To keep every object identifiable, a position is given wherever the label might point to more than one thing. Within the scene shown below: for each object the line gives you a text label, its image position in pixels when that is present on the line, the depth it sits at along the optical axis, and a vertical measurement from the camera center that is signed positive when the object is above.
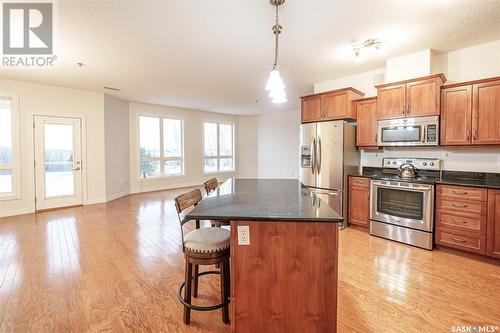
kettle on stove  3.55 -0.18
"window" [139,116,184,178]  7.46 +0.41
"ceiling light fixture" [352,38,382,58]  3.10 +1.52
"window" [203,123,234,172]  9.22 +0.49
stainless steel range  3.17 -0.60
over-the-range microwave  3.27 +0.40
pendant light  2.21 +0.70
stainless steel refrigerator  3.99 +0.02
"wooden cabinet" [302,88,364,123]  4.09 +0.98
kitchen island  1.55 -0.73
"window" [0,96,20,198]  4.73 +0.22
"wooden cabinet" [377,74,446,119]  3.23 +0.88
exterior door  5.15 -0.07
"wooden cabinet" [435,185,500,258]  2.73 -0.72
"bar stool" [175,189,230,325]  1.75 -0.70
